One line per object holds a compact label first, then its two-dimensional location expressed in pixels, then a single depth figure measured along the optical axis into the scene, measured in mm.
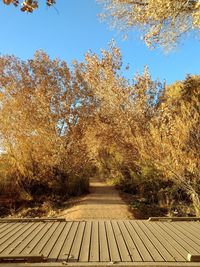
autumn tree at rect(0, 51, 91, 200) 9060
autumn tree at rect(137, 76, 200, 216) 6248
